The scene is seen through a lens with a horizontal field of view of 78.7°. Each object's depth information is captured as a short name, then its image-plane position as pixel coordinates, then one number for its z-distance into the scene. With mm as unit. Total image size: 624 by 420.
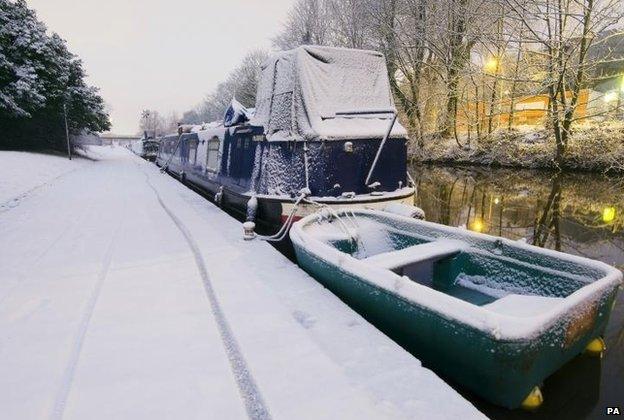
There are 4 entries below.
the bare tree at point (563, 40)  13972
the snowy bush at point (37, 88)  22562
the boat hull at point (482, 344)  2623
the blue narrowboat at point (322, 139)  6543
